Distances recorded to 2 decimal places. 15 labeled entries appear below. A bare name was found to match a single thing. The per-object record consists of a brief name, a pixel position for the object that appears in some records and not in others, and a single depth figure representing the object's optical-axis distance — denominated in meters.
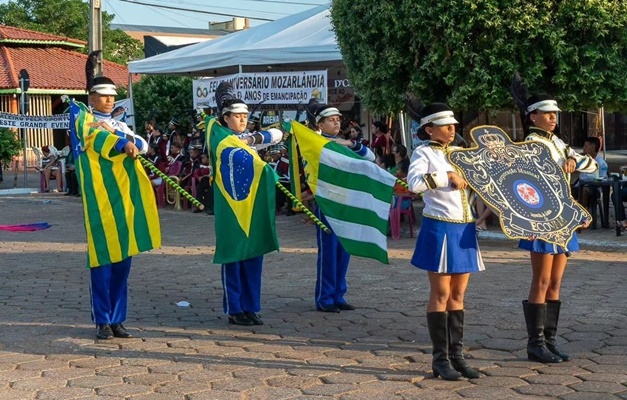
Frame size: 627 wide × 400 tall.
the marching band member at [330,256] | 8.37
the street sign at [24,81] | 25.03
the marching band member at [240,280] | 7.90
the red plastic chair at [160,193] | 20.00
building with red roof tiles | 36.75
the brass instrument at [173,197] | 19.53
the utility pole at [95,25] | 25.61
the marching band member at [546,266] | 6.37
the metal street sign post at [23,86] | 24.95
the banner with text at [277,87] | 17.51
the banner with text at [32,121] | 24.98
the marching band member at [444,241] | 5.96
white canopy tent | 18.06
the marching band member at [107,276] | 7.46
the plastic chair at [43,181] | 25.16
